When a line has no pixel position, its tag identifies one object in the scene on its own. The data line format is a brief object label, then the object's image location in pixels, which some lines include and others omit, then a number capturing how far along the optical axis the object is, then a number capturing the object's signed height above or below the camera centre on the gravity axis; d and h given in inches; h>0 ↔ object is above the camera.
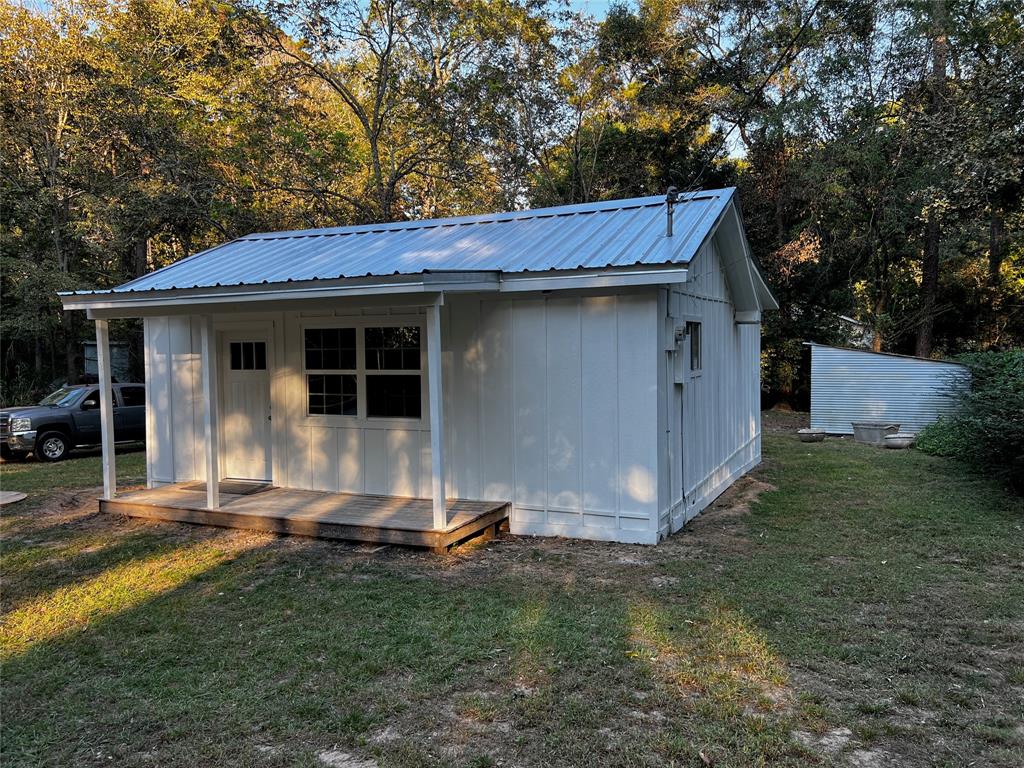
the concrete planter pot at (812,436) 554.8 -64.3
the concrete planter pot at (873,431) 525.7 -58.5
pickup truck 461.7 -37.8
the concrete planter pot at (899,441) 499.2 -62.9
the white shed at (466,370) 236.4 -2.5
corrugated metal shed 549.0 -25.9
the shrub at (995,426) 305.9 -33.7
